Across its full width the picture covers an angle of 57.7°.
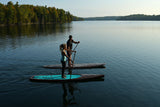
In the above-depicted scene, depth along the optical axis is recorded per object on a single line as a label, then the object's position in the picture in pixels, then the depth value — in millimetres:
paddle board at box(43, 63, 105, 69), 16225
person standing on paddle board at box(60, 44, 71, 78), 11969
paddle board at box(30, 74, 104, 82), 12523
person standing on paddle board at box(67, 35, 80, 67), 15939
